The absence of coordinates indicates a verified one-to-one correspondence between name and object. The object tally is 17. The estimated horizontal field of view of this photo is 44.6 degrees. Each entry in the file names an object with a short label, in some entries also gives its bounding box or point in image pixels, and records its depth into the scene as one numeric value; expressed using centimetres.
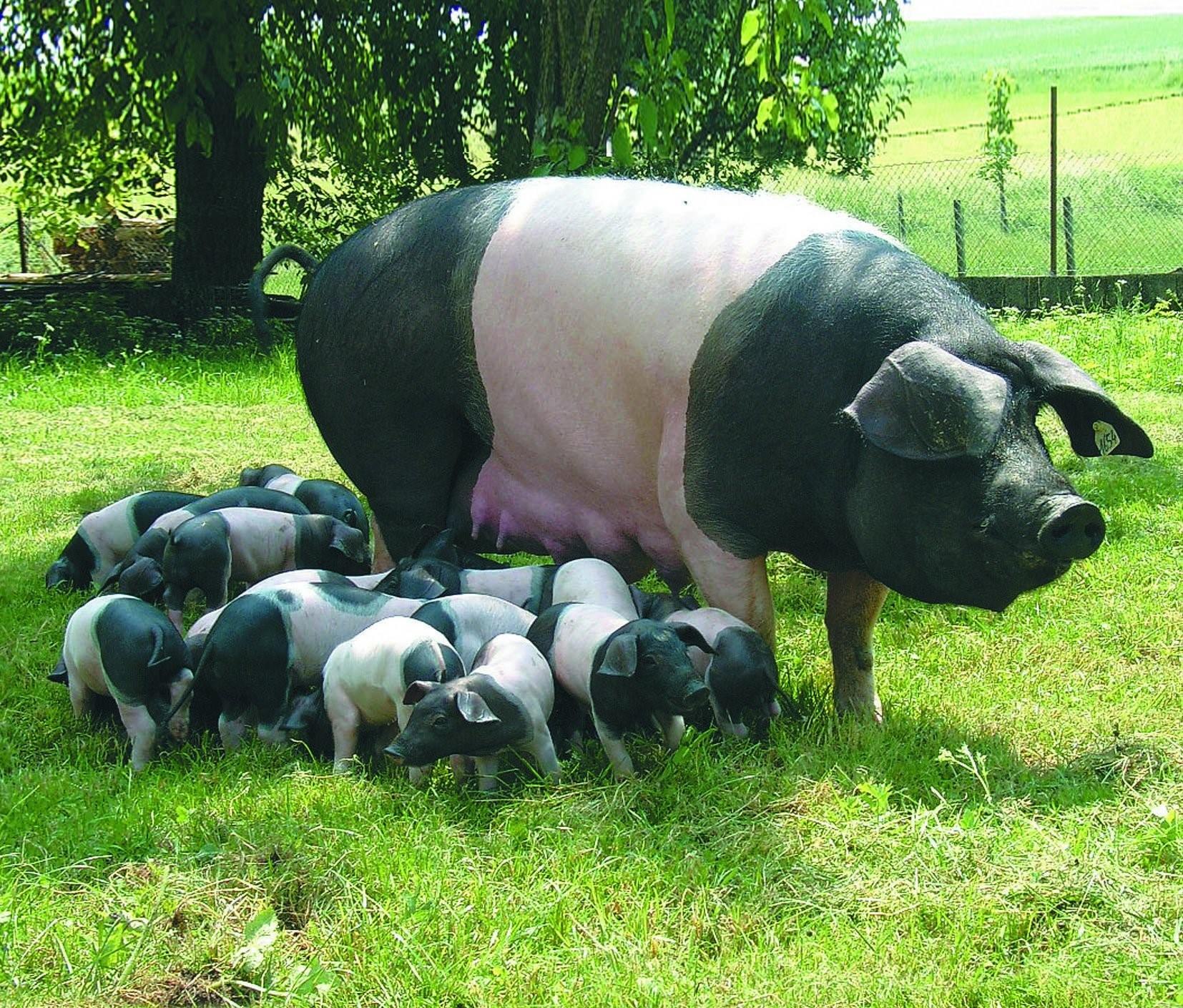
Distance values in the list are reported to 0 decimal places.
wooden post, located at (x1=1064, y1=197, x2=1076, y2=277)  1272
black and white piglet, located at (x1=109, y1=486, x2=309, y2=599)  485
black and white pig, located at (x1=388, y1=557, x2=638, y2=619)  410
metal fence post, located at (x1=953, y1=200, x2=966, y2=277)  1355
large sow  335
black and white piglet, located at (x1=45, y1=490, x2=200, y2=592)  541
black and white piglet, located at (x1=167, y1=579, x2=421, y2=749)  384
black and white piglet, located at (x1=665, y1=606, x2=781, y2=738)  363
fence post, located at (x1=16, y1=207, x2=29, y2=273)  1377
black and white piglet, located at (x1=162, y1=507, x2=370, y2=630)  477
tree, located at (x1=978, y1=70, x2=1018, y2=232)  1927
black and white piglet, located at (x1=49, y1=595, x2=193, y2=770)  383
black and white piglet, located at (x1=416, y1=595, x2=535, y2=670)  392
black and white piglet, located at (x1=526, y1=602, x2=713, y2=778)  342
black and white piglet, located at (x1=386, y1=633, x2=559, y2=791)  332
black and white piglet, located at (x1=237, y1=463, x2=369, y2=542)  561
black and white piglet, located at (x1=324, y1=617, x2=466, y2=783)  359
